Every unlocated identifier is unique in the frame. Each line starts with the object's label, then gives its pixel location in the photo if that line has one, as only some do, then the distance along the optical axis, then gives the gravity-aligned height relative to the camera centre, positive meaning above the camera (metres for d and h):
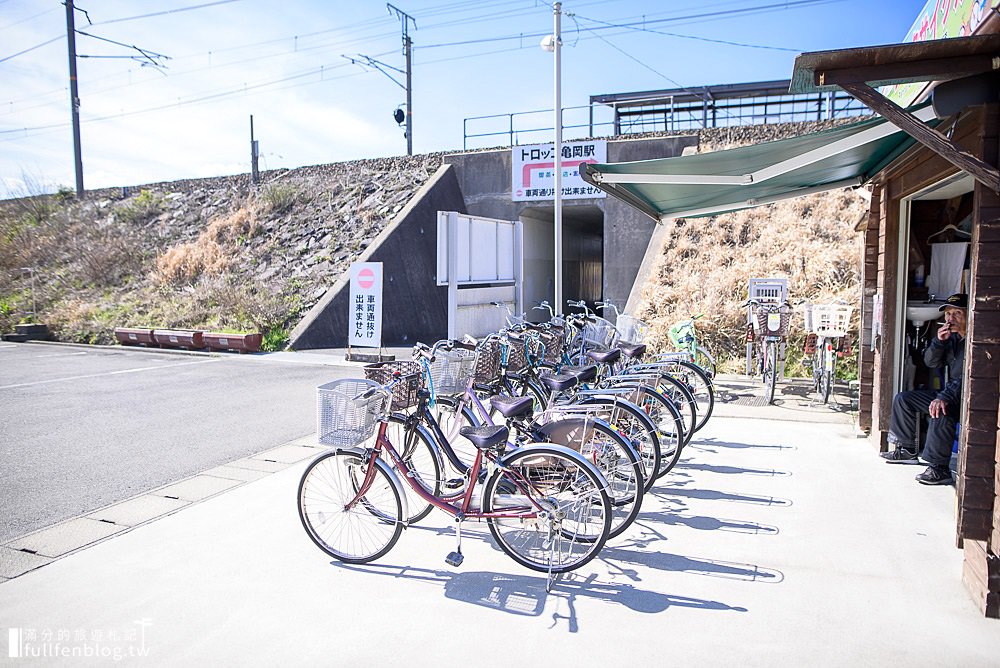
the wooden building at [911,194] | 2.96 +0.74
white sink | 5.44 -0.20
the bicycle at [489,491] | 3.35 -1.08
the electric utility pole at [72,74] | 20.52 +6.92
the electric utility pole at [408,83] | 21.28 +6.96
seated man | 4.33 -0.87
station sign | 15.73 +3.01
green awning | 4.18 +0.97
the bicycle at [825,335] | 7.03 -0.52
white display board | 10.42 +0.72
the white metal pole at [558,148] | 9.82 +2.24
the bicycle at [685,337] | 7.28 -0.53
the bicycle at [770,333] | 7.53 -0.52
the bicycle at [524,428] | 3.74 -0.83
